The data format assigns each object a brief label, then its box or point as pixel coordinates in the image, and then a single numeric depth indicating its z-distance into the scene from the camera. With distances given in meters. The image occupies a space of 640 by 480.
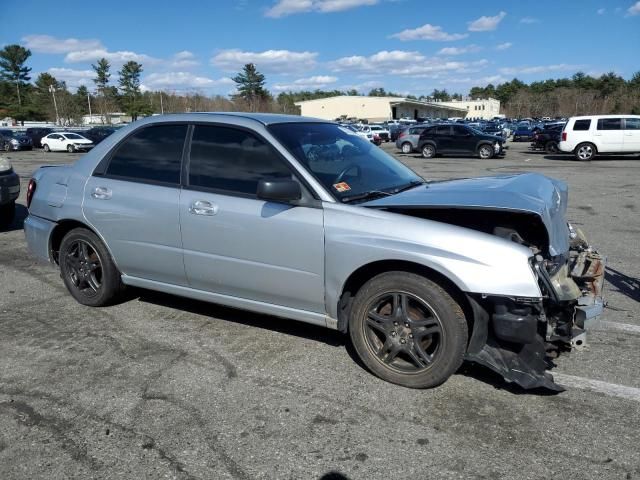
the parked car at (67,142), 35.44
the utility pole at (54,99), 83.95
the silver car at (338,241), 3.07
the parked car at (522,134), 42.72
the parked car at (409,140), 28.75
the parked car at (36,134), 40.41
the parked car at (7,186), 7.88
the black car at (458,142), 24.92
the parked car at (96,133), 37.41
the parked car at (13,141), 37.81
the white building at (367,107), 99.05
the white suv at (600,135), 21.73
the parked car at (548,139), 27.23
